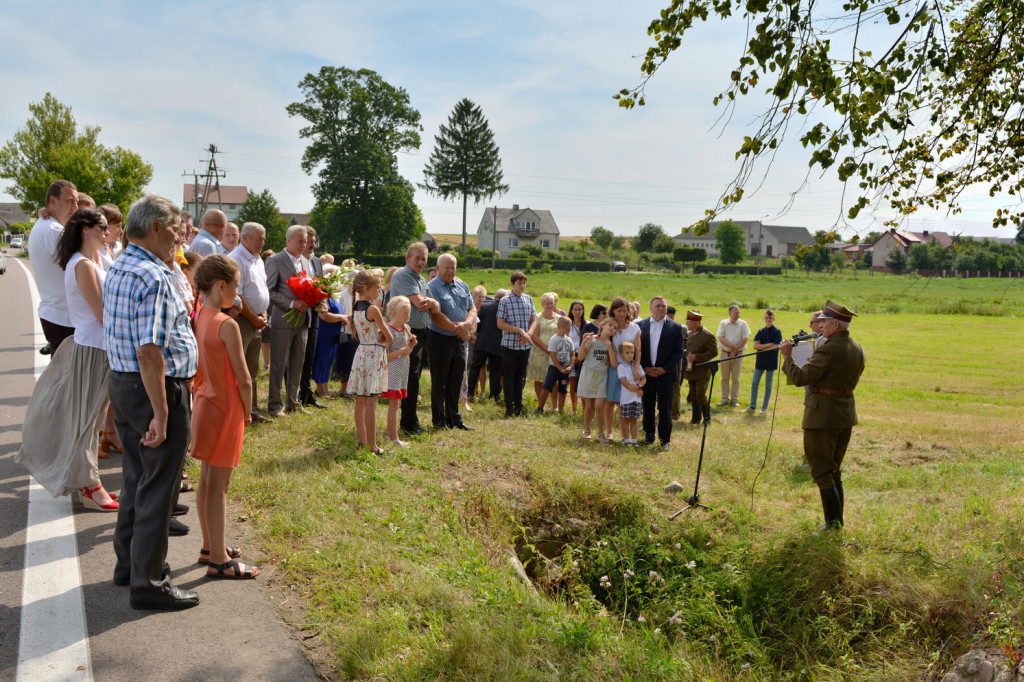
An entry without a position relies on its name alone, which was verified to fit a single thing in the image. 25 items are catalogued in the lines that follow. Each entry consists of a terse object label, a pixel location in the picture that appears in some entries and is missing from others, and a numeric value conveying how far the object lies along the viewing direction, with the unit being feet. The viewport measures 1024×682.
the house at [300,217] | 380.17
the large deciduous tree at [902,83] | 16.42
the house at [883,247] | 366.96
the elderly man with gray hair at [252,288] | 26.63
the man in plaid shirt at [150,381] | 12.77
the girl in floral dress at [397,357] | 25.54
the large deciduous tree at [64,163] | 153.58
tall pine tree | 258.57
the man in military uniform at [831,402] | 21.90
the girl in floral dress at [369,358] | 24.18
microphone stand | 22.58
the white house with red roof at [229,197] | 356.50
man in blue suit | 32.78
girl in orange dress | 14.43
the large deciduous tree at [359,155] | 191.11
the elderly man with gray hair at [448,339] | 28.45
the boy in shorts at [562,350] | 36.99
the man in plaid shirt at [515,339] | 35.40
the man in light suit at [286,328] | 29.84
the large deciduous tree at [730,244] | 355.36
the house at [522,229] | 372.17
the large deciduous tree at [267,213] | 203.72
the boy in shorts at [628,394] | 31.50
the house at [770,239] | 458.50
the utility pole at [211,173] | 197.16
